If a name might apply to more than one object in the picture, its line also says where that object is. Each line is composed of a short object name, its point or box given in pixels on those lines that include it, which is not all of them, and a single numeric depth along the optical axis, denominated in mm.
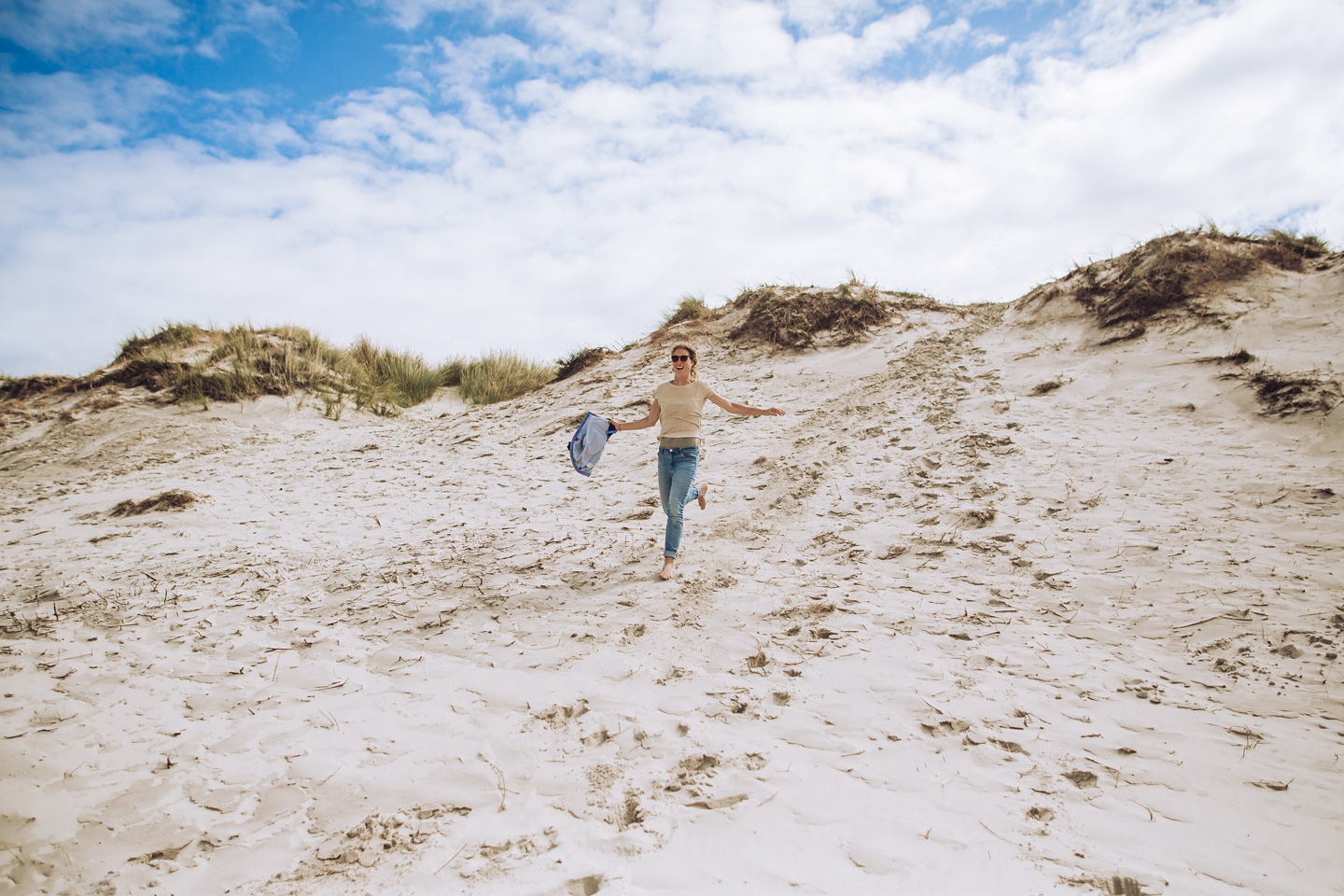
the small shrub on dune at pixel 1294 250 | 8117
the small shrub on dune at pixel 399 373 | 12852
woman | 4727
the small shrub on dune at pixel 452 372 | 13498
